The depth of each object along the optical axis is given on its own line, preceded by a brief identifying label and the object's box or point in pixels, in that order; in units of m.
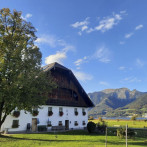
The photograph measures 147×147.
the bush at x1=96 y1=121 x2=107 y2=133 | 29.16
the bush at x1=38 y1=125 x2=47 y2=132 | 27.20
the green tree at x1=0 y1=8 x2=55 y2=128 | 15.15
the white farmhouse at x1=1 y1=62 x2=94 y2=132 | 25.62
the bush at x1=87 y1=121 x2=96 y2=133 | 27.17
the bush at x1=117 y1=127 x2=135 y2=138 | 20.11
